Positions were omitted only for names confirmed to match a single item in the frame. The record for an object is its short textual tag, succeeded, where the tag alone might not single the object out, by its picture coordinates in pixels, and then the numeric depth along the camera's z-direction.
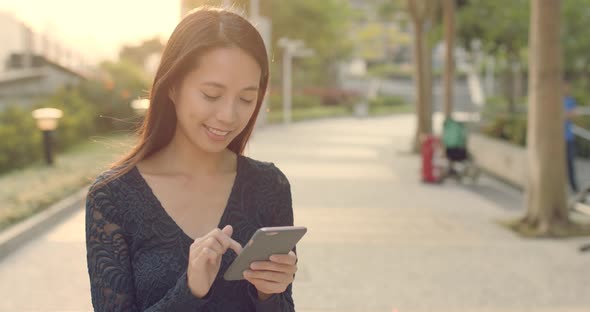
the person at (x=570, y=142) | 14.36
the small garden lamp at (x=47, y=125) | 16.41
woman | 2.46
